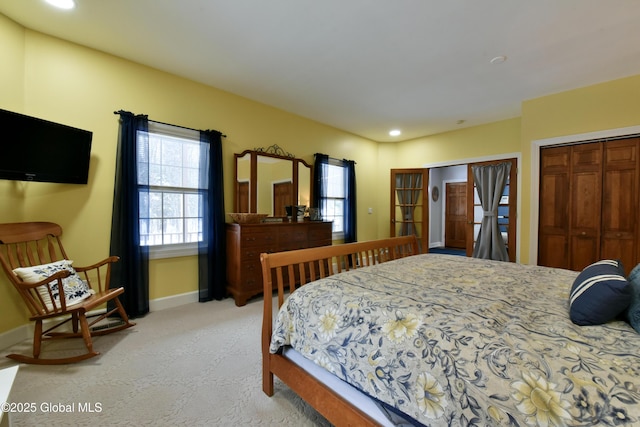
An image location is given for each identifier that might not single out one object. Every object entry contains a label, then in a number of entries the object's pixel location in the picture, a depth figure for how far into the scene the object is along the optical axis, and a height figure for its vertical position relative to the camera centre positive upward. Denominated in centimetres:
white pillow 201 -60
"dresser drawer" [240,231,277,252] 323 -38
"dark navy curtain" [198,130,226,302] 327 -16
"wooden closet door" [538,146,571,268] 348 +5
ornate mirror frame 359 +51
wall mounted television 198 +50
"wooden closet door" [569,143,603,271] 327 +7
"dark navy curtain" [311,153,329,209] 452 +52
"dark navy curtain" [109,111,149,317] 268 -11
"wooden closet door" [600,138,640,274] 306 +11
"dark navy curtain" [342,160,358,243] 504 +14
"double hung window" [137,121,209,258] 286 +25
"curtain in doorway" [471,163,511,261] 447 +10
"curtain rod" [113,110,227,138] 269 +99
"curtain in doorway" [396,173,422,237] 544 +28
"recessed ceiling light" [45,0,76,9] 199 +159
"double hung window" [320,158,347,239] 477 +27
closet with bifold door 309 +9
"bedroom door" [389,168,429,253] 534 +15
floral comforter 75 -50
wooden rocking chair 194 -64
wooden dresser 320 -50
